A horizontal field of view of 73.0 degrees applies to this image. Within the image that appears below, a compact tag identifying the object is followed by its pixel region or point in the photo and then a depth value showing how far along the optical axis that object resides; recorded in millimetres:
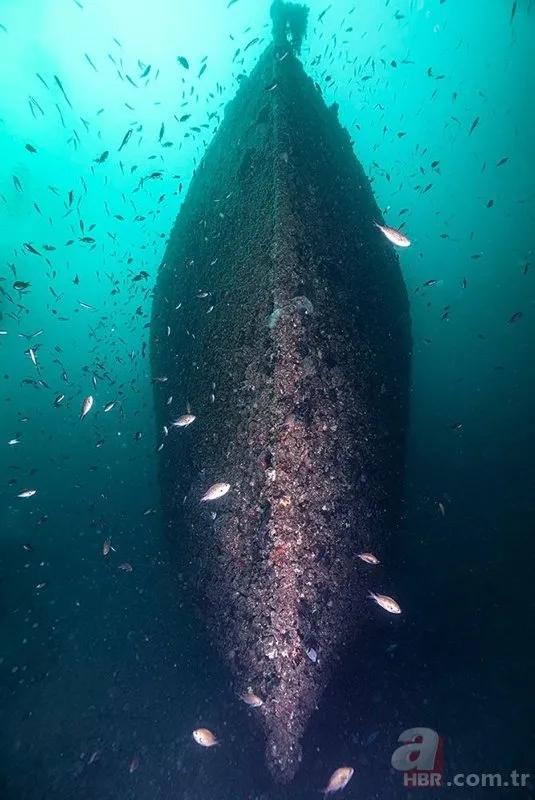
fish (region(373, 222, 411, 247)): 4578
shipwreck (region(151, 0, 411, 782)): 4000
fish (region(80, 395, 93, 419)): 5844
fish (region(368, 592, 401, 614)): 4102
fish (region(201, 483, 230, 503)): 4258
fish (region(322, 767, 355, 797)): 3529
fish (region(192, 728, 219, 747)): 3888
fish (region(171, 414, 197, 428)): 5254
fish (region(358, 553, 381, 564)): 4527
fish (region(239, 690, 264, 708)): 3840
